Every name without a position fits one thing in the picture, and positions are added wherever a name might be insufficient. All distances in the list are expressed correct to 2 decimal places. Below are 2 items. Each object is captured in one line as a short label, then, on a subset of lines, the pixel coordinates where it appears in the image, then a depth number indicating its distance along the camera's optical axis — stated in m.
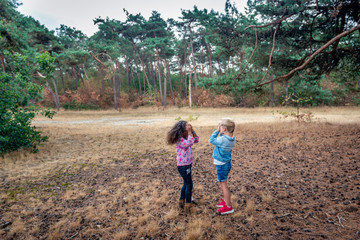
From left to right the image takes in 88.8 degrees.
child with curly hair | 2.93
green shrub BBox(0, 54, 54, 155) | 6.20
